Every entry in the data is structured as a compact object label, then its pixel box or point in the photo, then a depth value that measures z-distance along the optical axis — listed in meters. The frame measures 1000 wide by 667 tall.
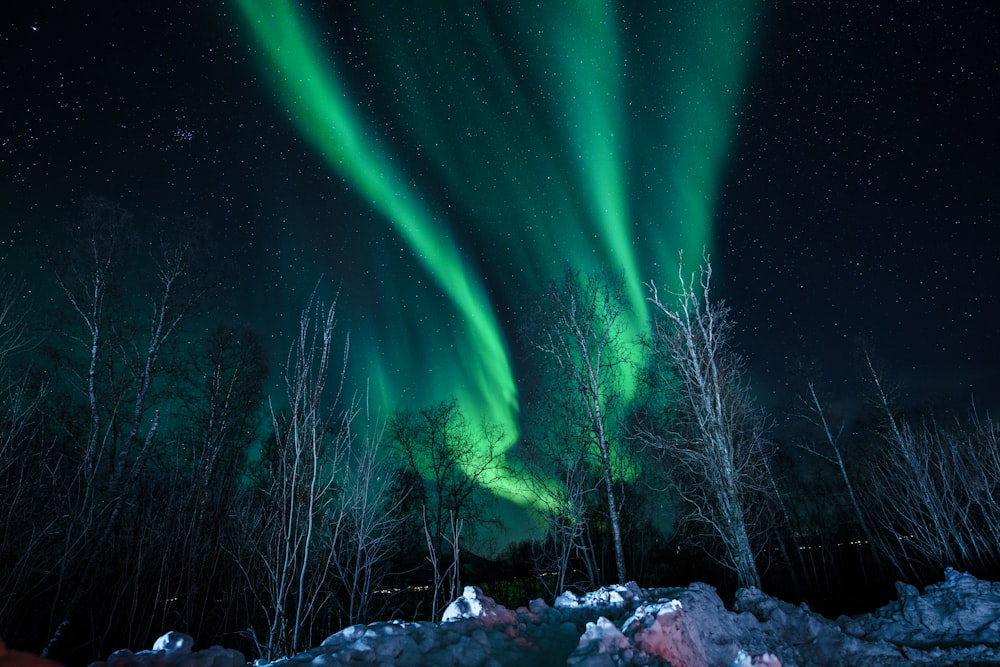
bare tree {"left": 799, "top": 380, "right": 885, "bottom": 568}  20.01
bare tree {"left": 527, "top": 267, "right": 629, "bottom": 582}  15.47
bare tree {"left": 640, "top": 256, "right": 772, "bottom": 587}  10.95
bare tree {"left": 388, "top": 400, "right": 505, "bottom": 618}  24.88
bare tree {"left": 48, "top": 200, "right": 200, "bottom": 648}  12.07
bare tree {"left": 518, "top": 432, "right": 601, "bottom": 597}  13.23
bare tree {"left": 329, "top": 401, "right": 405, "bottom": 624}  6.24
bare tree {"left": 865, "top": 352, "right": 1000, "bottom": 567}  10.68
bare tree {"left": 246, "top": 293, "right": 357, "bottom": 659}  4.66
